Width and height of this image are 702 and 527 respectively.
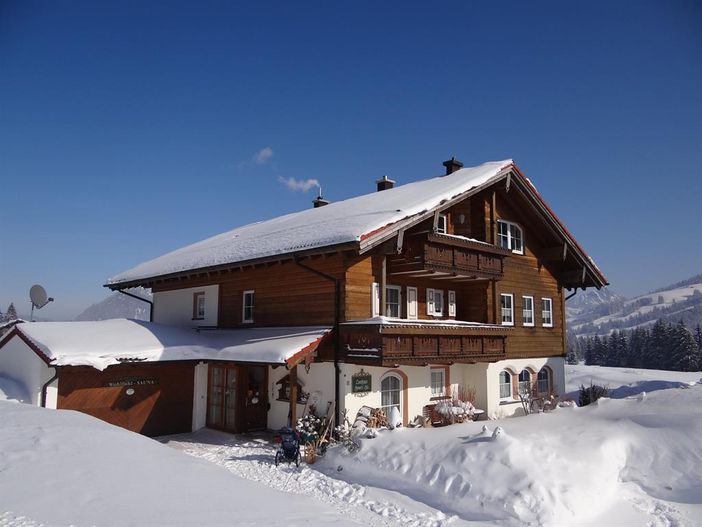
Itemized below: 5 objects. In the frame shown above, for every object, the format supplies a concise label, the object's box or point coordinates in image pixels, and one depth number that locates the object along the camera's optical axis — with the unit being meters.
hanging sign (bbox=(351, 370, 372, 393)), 16.16
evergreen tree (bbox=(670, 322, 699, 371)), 59.72
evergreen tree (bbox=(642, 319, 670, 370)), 68.56
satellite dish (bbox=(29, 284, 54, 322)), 23.70
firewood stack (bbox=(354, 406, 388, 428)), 15.34
